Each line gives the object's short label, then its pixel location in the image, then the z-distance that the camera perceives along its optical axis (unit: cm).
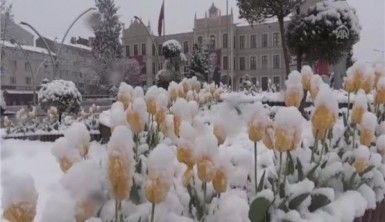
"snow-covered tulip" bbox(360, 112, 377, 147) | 190
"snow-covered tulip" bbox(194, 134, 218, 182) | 113
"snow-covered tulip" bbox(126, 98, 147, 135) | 164
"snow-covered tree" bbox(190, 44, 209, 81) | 3512
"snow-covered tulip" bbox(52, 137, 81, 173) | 121
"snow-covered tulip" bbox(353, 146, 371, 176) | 180
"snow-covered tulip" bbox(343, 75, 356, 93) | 253
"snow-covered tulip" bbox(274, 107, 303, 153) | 134
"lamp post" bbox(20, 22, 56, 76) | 2242
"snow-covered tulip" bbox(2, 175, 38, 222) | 82
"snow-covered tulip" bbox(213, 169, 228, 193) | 115
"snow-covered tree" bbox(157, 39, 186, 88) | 1092
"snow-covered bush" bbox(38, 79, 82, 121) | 1050
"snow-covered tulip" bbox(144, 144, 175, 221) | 95
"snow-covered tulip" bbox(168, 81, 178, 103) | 289
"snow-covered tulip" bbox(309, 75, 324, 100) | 239
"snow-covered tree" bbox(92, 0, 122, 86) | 4538
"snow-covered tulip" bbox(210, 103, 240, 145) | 155
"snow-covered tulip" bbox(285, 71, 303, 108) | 194
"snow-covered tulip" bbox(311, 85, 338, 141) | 159
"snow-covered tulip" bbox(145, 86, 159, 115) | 203
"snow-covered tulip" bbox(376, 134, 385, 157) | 212
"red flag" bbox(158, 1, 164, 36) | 2652
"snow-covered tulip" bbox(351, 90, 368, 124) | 209
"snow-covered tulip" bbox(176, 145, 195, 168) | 124
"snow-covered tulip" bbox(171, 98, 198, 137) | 171
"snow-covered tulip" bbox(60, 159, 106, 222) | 93
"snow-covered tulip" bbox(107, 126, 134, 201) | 92
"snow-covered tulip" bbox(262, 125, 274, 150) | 160
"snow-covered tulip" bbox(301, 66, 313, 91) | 248
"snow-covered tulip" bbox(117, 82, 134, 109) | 230
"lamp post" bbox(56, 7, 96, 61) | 2220
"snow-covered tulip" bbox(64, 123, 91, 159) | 125
